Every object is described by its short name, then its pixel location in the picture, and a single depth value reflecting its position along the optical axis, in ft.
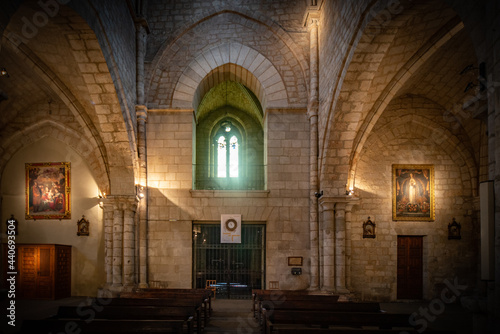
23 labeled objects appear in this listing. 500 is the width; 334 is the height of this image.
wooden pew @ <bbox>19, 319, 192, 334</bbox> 16.93
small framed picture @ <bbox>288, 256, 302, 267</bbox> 35.19
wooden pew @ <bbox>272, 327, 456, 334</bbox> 16.35
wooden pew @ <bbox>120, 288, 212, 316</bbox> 27.69
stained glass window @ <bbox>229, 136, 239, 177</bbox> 55.16
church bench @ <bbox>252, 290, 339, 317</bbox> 25.30
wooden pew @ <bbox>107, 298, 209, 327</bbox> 23.52
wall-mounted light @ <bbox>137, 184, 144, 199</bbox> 35.15
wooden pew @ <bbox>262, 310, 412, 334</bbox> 19.48
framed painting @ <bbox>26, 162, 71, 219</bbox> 39.14
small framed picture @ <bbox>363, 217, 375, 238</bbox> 37.60
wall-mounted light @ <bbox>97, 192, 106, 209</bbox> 36.69
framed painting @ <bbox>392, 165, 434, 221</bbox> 38.27
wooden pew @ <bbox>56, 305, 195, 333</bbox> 20.08
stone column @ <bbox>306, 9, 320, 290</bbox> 34.94
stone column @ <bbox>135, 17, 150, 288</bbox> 35.04
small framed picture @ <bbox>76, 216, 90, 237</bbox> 38.50
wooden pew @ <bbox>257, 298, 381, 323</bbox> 22.97
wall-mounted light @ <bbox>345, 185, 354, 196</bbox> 34.68
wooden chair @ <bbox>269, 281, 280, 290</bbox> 34.88
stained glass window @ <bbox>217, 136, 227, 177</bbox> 55.75
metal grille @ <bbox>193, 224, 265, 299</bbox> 36.76
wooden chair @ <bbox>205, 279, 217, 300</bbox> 35.20
